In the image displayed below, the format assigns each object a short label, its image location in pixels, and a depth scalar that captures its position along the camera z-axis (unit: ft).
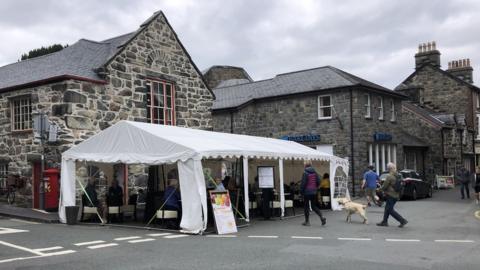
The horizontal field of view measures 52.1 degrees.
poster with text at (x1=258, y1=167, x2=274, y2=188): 49.94
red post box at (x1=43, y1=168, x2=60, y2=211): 52.85
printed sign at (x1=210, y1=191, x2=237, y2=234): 40.52
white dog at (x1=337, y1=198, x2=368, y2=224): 46.39
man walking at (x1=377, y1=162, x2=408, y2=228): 43.34
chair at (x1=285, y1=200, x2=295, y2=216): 55.01
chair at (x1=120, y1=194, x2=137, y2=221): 49.55
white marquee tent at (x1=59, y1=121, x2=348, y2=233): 40.16
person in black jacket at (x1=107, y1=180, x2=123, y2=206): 47.44
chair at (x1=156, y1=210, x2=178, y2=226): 42.42
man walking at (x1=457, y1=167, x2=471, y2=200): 76.11
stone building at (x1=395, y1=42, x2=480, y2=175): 120.06
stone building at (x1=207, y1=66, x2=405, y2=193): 85.81
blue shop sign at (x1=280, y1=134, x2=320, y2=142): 89.70
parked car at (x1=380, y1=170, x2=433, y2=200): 75.92
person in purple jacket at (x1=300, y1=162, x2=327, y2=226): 45.69
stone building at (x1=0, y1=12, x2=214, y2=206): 55.88
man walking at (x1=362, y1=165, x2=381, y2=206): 65.26
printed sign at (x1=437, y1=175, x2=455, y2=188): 111.26
